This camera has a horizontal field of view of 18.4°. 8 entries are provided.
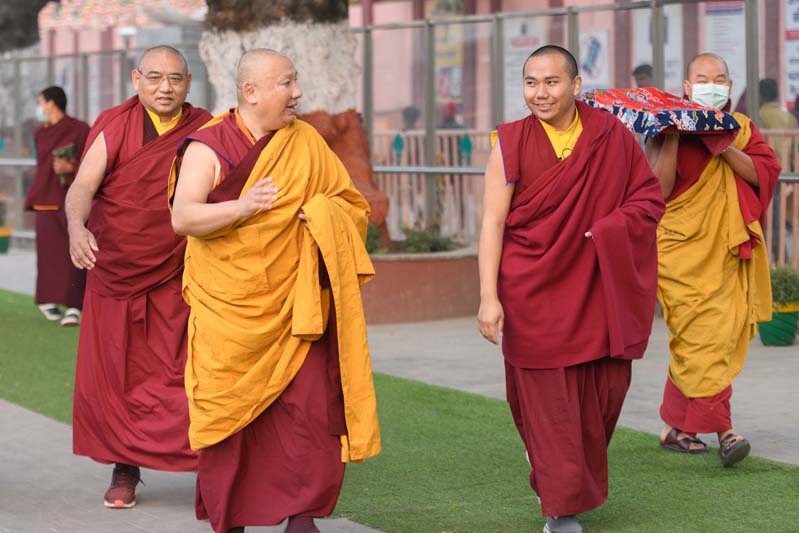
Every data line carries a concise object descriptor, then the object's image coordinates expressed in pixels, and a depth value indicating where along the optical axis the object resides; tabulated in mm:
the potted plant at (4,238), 28901
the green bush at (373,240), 18844
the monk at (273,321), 8204
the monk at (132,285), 9815
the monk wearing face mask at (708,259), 10598
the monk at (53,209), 18935
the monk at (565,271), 8501
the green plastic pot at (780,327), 15651
